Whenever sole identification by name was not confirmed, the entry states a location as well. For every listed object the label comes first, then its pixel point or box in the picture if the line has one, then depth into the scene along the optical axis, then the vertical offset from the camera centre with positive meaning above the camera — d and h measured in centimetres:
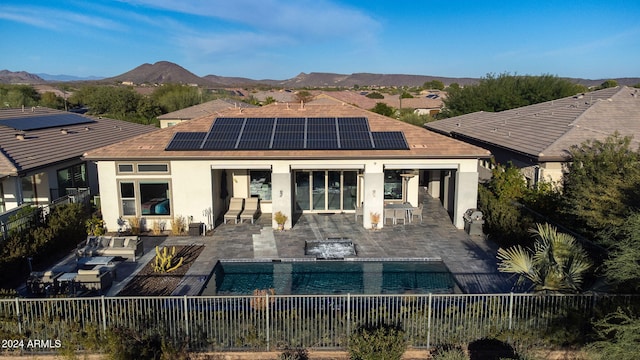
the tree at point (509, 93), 4916 +86
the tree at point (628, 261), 859 -317
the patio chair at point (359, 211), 2050 -501
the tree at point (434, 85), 16456 +629
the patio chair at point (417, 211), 2009 -491
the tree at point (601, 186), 1147 -248
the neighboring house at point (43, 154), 1800 -212
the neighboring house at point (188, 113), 4522 -86
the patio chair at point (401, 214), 1981 -498
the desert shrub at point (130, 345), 917 -509
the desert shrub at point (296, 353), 961 -544
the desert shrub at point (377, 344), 909 -499
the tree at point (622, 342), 760 -423
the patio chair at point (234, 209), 1980 -485
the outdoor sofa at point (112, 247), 1553 -500
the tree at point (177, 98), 6762 +107
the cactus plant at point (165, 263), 1449 -520
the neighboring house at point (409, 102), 7230 -5
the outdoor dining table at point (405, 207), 1994 -470
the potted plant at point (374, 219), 1895 -496
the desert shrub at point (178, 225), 1853 -502
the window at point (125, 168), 1843 -258
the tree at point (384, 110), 4991 -87
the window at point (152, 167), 1847 -257
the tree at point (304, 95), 7585 +148
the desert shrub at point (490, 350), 973 -547
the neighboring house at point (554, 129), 1839 -144
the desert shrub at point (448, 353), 894 -530
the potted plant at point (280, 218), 1884 -485
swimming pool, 1330 -557
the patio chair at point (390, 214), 1984 -497
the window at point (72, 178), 2105 -353
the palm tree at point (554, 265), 1033 -391
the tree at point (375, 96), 9642 +144
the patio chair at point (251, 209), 2005 -491
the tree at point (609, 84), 8445 +298
